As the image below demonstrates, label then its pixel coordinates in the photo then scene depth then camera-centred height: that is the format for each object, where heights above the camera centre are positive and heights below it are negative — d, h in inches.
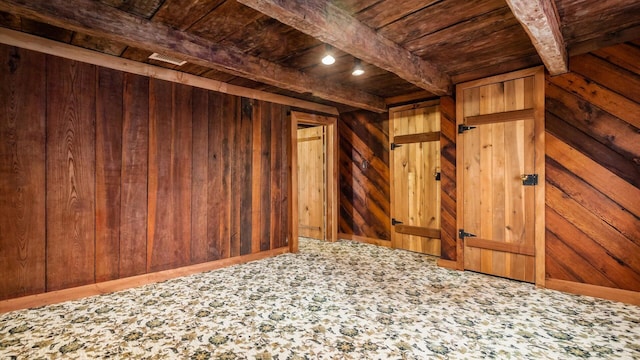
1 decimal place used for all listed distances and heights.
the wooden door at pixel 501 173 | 116.6 +3.0
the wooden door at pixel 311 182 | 198.4 -1.1
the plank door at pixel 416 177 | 160.9 +1.7
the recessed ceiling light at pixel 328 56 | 101.9 +42.0
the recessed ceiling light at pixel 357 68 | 114.0 +42.9
